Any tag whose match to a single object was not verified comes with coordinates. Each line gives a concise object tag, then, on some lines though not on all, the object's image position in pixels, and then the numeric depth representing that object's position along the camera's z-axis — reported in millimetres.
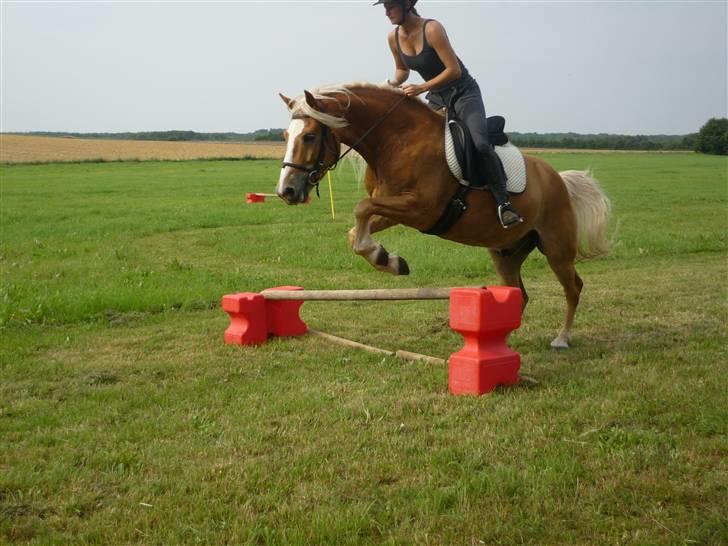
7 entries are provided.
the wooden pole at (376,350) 6902
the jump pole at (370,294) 6332
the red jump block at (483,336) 5871
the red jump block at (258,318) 7816
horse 6043
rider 6465
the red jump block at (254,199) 21567
